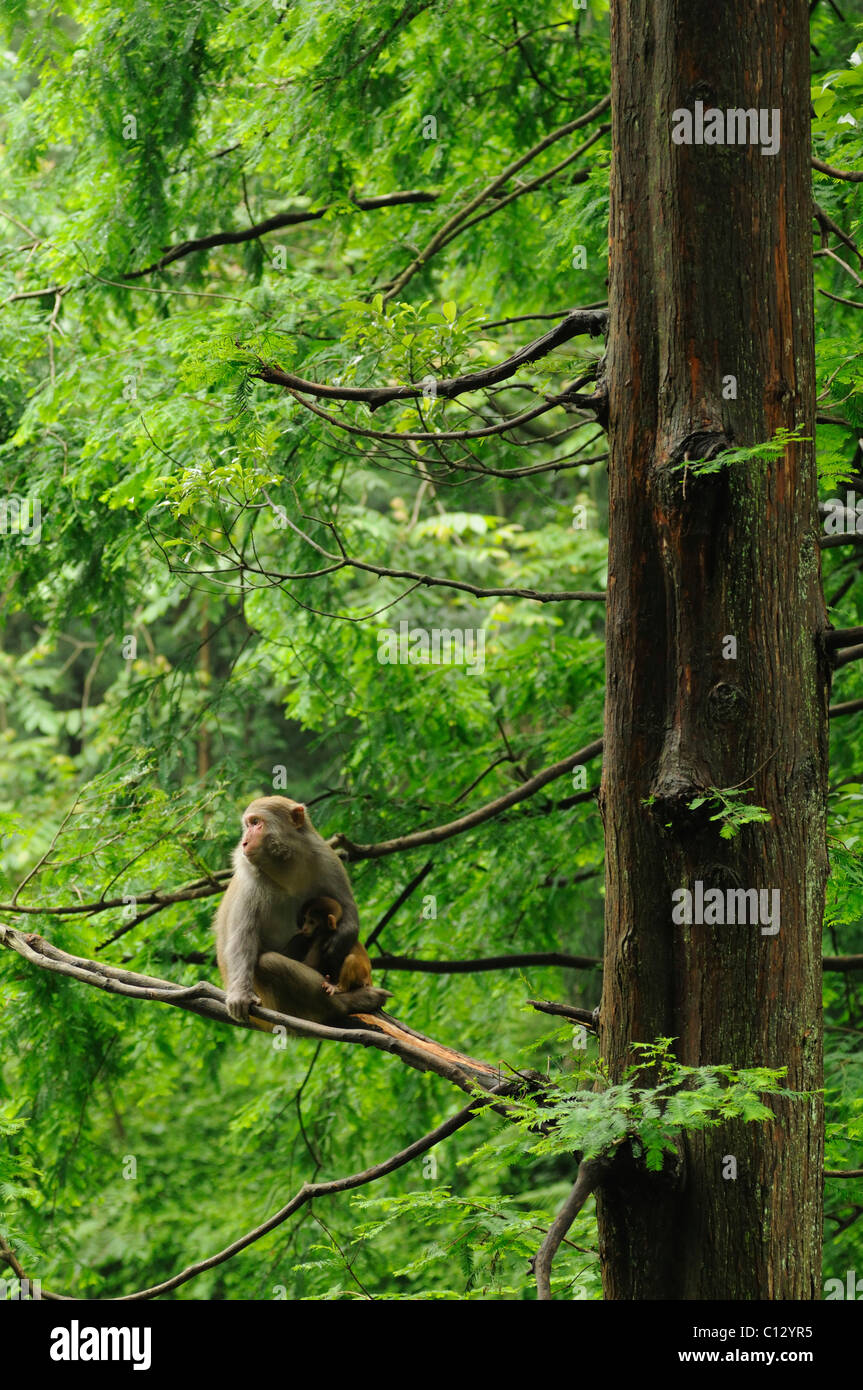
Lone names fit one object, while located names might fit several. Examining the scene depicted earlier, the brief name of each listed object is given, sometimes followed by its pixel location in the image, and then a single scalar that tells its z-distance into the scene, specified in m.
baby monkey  10.66
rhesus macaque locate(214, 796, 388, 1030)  10.05
